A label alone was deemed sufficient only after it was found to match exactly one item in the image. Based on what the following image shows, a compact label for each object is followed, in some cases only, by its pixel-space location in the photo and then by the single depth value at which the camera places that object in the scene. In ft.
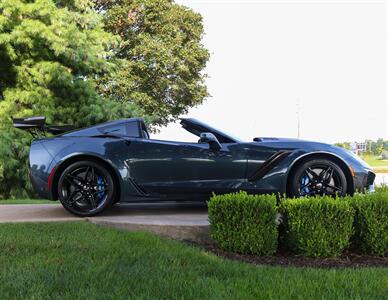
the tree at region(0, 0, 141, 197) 34.50
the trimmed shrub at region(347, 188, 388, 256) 12.77
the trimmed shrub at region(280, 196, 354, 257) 12.45
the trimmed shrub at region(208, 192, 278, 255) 12.56
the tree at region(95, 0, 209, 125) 65.62
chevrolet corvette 16.01
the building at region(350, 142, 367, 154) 226.05
